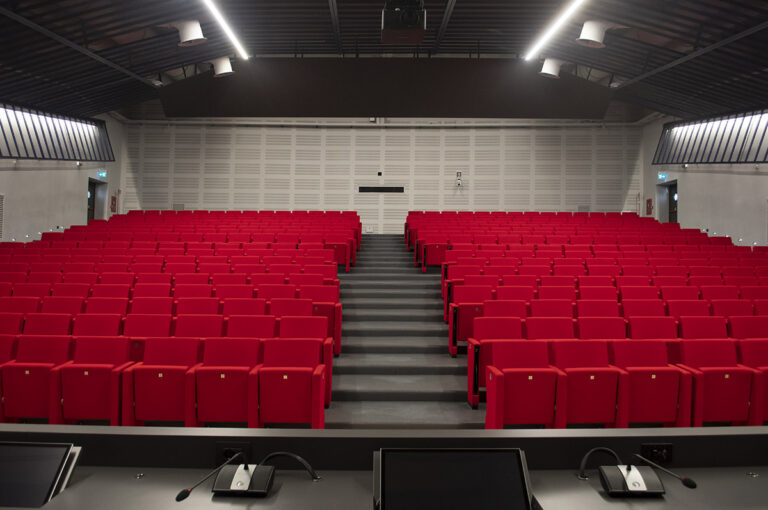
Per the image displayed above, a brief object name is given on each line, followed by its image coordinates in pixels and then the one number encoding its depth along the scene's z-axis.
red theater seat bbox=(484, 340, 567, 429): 3.02
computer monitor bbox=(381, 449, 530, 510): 1.18
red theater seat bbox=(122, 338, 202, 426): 2.95
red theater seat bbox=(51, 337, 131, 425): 2.96
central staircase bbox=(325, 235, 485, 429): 3.55
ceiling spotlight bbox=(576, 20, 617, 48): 7.62
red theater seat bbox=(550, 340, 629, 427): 3.05
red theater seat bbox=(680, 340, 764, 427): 3.11
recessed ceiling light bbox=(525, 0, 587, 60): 7.10
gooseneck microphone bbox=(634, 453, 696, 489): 1.34
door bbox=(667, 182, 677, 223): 11.52
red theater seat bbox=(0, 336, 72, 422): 2.97
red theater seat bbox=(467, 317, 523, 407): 3.57
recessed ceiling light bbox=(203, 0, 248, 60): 7.22
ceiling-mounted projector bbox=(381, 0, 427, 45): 6.07
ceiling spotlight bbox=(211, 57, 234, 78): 9.80
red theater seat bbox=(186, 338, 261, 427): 2.95
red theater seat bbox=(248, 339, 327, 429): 2.96
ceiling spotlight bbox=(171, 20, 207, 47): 7.74
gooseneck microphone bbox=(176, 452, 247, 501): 1.30
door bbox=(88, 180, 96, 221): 11.59
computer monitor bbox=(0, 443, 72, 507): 1.26
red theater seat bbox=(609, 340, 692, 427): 3.10
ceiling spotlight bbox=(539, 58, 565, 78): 9.73
